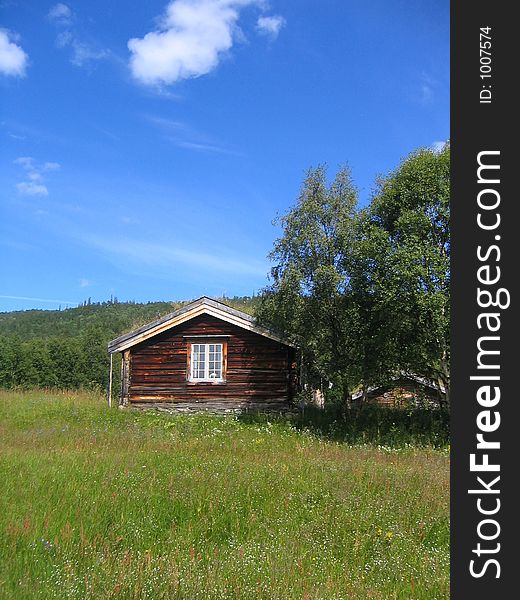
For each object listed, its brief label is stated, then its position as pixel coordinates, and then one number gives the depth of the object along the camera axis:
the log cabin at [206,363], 19.80
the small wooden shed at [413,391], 17.02
